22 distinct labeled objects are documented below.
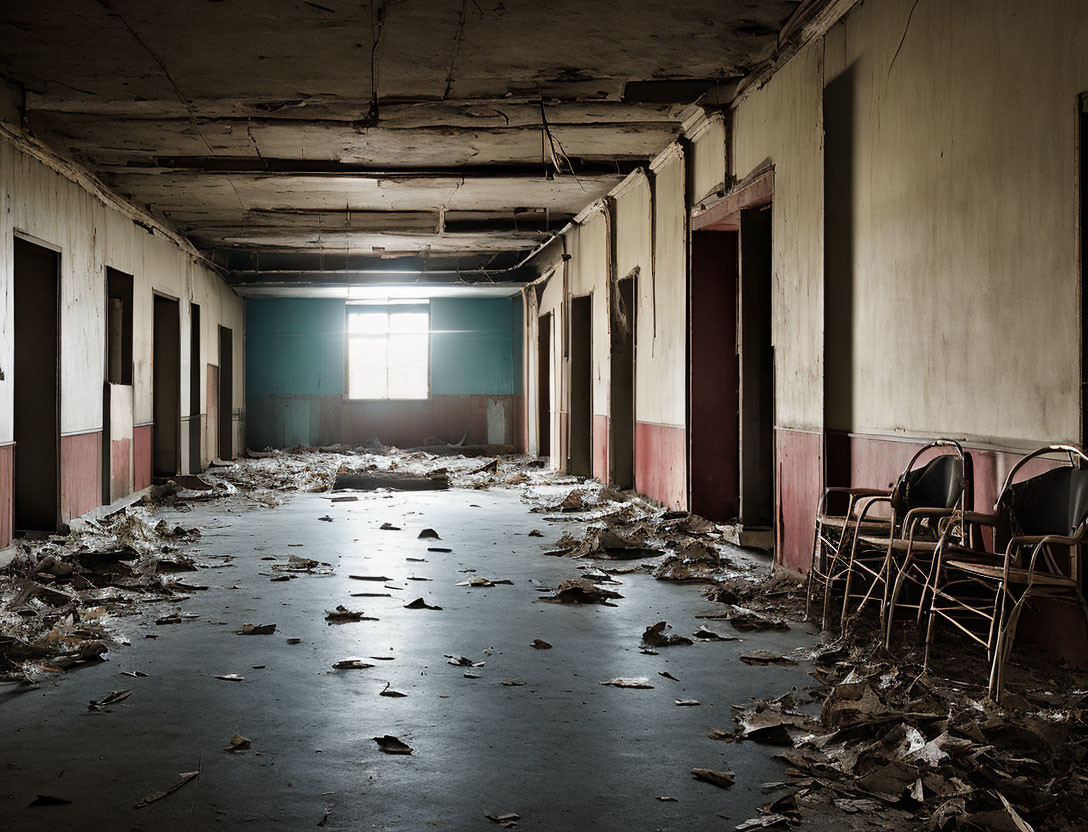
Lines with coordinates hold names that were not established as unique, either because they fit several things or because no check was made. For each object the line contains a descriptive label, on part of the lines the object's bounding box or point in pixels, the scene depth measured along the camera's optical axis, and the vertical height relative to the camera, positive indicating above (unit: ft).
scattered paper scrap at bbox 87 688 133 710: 11.54 -3.67
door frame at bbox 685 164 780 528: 21.43 +4.47
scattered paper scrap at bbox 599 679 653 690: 12.44 -3.69
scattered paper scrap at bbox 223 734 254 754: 10.07 -3.62
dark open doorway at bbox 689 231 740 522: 26.08 +0.49
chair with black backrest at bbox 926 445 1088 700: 10.46 -1.90
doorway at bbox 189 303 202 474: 45.73 +0.25
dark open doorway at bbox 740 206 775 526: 23.57 +0.43
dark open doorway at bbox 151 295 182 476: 41.50 +0.27
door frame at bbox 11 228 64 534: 25.99 +1.43
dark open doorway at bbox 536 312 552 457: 54.13 +0.47
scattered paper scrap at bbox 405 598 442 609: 17.12 -3.69
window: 64.08 +2.89
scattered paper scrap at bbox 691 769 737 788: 9.17 -3.62
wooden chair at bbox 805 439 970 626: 13.68 -1.67
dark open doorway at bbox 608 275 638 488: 35.29 +0.20
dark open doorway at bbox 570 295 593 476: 42.42 +0.36
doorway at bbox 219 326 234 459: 56.03 +0.02
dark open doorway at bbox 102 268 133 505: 32.50 +0.53
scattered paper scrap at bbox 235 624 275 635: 15.26 -3.68
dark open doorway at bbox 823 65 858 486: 17.97 +2.26
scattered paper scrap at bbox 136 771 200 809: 8.74 -3.62
